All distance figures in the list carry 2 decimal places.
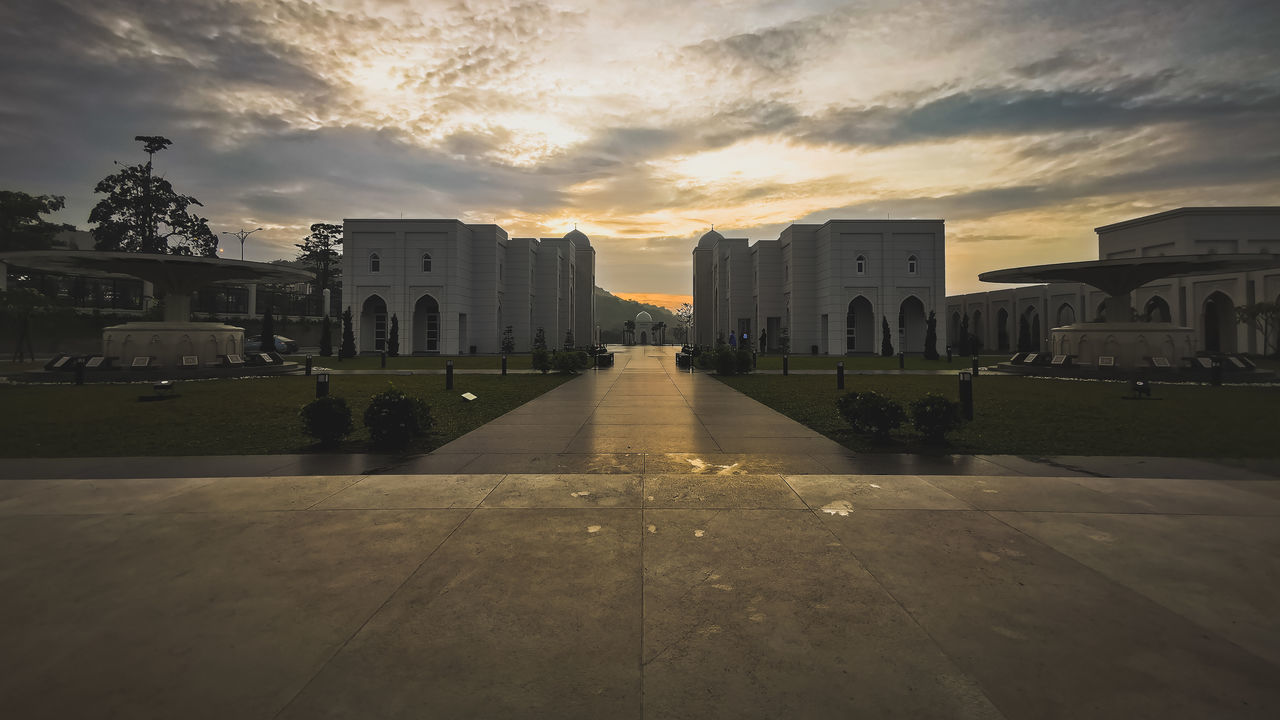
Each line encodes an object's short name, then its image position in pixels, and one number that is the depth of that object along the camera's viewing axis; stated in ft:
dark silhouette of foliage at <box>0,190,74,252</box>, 138.10
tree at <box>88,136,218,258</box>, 183.42
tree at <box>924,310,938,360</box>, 152.35
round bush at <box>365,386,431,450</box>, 29.78
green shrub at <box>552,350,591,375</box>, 89.66
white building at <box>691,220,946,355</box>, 179.42
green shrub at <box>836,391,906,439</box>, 30.58
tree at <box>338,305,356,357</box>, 146.82
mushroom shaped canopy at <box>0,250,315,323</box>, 81.20
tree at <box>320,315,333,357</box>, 152.15
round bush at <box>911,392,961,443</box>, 29.71
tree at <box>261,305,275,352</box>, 138.62
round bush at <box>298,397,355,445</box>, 29.45
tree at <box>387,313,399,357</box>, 166.71
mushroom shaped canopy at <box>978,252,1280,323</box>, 83.43
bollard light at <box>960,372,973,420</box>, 35.76
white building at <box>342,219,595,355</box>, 173.78
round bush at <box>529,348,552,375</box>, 88.84
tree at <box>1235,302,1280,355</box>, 113.39
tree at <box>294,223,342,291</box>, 249.14
